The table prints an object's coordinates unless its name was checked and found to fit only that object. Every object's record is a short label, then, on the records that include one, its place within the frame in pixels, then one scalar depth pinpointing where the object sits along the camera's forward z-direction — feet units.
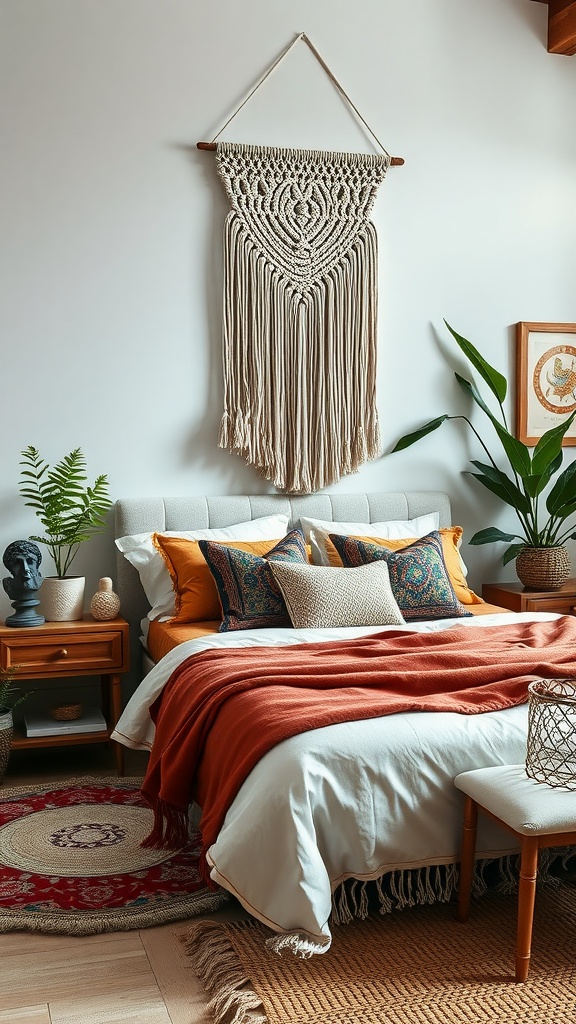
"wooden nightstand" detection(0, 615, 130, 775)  11.94
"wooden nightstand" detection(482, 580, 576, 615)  14.17
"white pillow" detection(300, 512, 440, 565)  13.41
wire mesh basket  7.52
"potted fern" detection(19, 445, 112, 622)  12.52
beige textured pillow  11.37
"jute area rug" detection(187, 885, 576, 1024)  6.92
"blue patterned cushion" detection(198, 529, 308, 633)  11.69
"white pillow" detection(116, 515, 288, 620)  12.67
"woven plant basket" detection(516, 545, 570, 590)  14.40
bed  7.19
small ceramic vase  12.55
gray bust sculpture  12.14
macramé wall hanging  13.87
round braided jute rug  8.42
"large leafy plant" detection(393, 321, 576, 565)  14.34
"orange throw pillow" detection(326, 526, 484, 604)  13.11
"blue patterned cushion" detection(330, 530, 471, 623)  12.18
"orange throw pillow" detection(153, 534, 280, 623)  12.20
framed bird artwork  15.65
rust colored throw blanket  8.06
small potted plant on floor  11.73
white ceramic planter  12.48
